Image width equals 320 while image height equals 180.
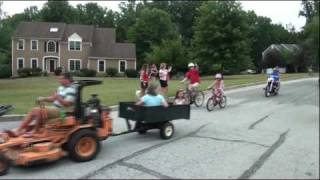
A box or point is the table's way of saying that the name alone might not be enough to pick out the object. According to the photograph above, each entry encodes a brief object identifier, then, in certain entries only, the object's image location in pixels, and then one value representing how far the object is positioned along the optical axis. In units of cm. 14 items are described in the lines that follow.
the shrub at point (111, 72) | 6631
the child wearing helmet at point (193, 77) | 2016
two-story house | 7200
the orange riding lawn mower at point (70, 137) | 876
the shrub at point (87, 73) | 6406
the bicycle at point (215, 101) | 1775
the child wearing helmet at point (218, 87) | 1819
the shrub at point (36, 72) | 6528
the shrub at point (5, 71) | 6388
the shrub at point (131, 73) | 6341
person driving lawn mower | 930
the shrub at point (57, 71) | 6686
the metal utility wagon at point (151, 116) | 1152
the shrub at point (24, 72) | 6544
